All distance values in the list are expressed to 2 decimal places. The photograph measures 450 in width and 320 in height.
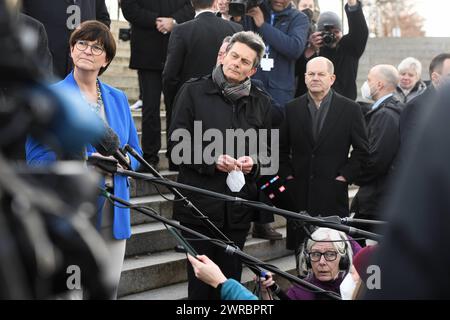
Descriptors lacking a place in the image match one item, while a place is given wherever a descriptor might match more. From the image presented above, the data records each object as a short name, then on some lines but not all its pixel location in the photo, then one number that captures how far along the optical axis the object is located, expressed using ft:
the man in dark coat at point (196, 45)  44.91
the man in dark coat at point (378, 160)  45.27
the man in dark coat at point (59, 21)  41.42
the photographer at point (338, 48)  54.08
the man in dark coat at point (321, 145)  42.68
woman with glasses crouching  33.83
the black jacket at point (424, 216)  6.46
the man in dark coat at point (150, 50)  49.21
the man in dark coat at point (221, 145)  35.91
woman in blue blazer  31.30
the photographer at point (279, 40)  48.14
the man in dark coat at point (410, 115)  43.78
